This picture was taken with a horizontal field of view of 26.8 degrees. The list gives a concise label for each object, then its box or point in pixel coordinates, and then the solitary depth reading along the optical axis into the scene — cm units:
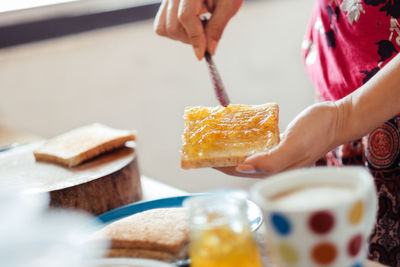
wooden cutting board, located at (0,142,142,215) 99
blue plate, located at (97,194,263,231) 91
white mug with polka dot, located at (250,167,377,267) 64
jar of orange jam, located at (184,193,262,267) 68
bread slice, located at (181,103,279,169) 90
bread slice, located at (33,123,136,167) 108
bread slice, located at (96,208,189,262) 79
